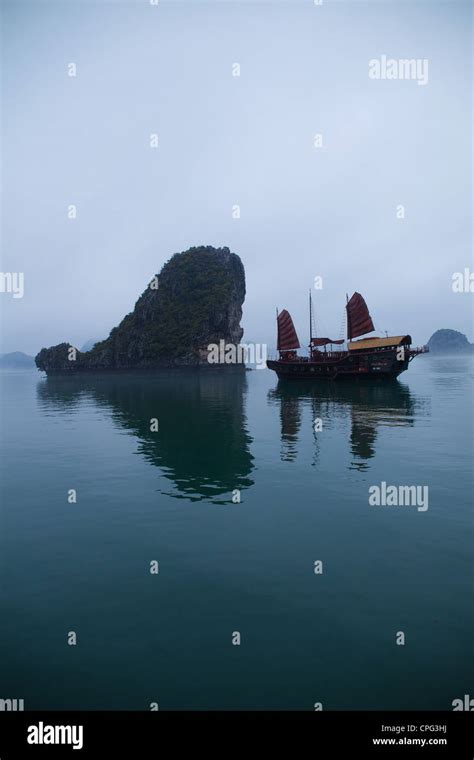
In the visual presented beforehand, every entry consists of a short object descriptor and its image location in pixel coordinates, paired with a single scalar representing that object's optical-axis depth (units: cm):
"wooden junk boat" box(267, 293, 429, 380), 7438
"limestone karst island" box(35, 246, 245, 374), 14750
